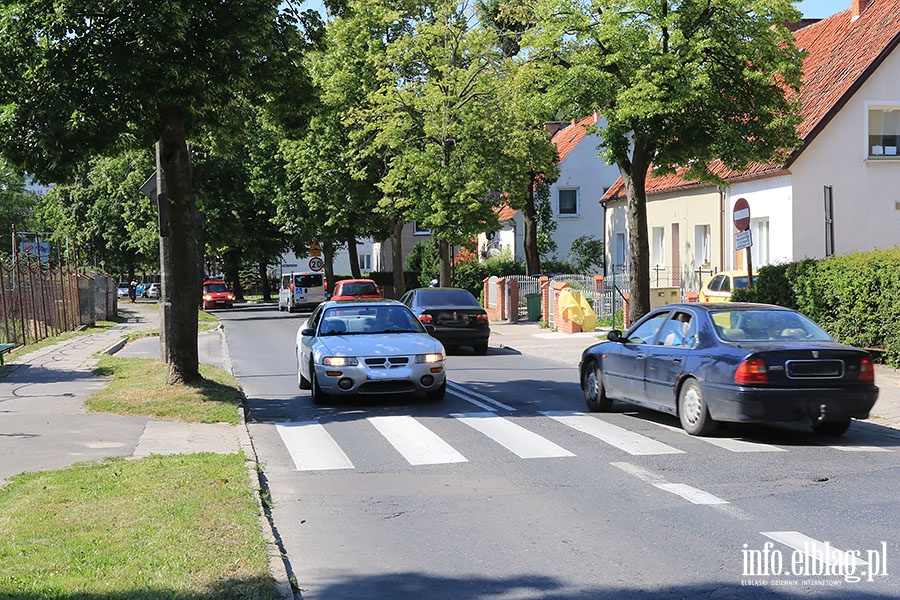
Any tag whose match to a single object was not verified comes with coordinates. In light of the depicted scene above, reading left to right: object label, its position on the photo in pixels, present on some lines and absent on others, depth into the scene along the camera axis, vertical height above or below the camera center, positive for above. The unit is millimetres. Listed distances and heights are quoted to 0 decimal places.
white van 52594 -1162
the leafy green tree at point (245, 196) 55438 +4112
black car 23875 -1327
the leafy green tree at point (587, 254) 49312 +151
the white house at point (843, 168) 29375 +2337
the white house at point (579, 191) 53375 +3452
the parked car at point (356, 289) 40625 -939
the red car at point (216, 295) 58625 -1452
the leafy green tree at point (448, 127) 35312 +4688
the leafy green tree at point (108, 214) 60688 +4073
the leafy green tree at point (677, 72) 21578 +3881
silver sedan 14227 -1299
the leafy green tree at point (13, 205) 66375 +4826
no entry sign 18656 +662
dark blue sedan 10484 -1234
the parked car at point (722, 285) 27031 -850
